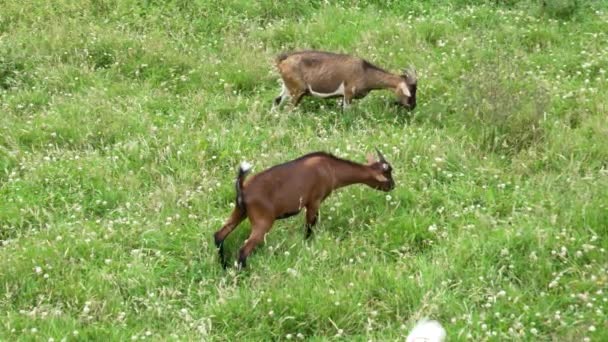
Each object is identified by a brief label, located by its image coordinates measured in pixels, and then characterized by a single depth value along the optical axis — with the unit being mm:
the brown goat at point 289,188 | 11930
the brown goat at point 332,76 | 17141
